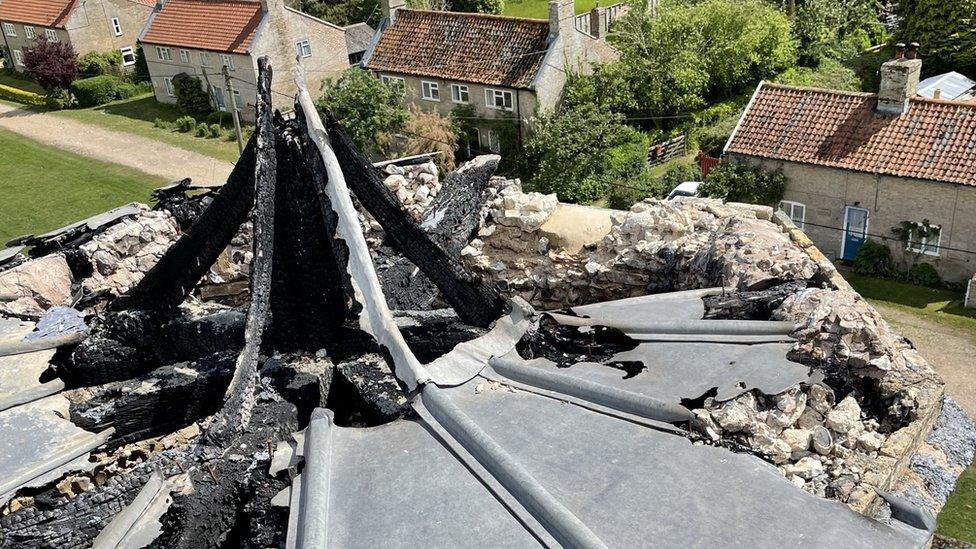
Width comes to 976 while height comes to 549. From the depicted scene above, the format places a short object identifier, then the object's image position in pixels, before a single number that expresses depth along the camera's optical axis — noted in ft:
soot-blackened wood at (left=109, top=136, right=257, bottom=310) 40.86
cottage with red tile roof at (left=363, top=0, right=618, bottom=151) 128.47
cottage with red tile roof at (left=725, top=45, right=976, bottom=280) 93.81
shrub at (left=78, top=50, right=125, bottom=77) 182.19
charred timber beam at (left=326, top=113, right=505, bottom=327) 37.88
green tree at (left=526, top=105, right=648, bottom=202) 118.73
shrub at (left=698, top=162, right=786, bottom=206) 101.91
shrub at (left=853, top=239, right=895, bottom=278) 98.58
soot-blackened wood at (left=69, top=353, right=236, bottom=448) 40.14
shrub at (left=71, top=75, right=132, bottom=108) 175.73
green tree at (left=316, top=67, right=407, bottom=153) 126.31
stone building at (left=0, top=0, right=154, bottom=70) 181.88
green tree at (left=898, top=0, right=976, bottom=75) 137.69
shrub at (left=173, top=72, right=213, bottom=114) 162.30
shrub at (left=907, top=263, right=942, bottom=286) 97.30
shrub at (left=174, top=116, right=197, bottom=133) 157.17
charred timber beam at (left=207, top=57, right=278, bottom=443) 36.22
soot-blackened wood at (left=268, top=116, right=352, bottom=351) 38.81
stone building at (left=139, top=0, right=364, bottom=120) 149.69
